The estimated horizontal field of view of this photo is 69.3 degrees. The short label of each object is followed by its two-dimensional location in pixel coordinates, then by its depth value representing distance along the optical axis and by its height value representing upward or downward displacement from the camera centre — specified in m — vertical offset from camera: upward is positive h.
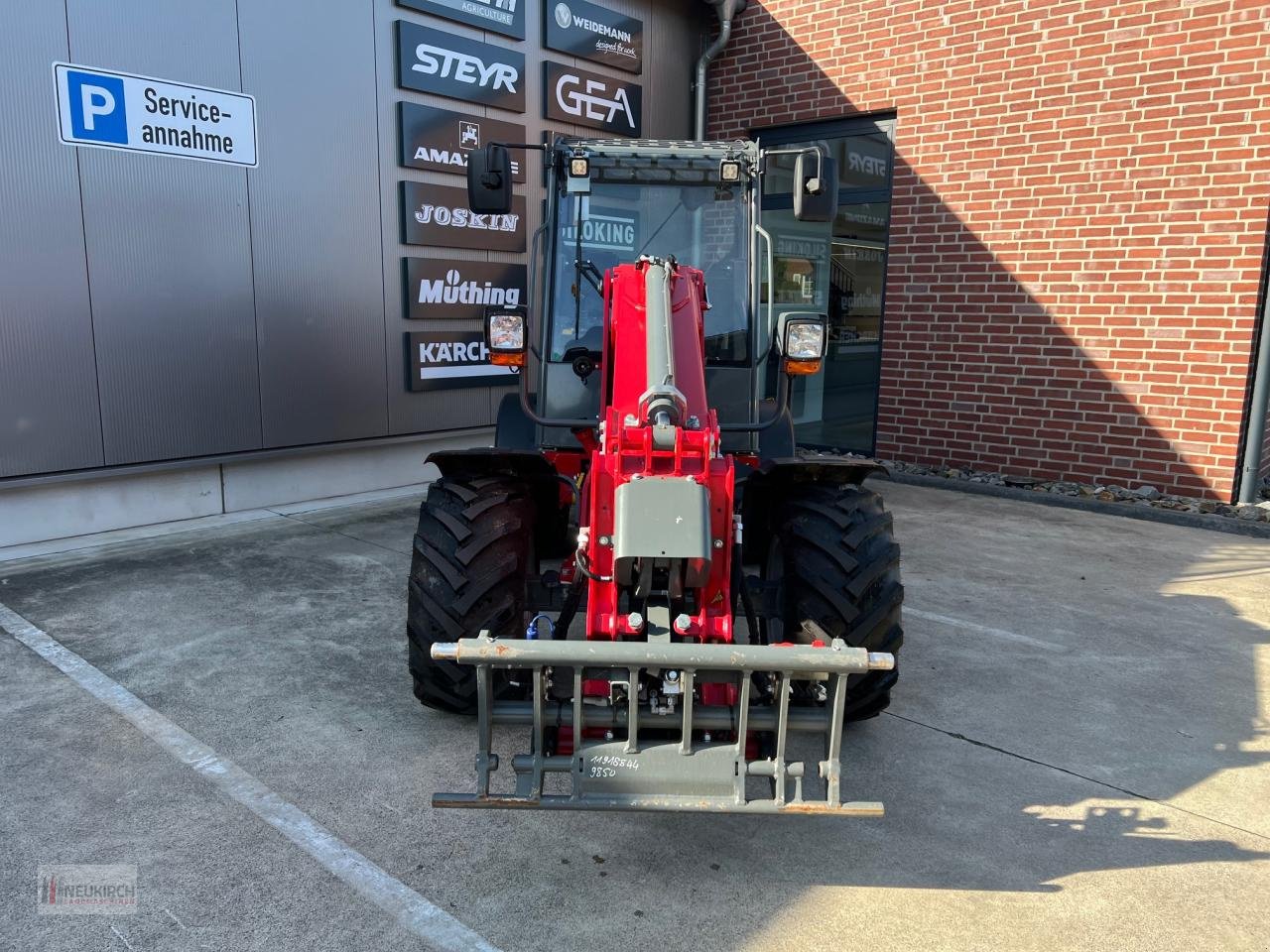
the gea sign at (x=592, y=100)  8.88 +2.24
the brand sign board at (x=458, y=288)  7.86 +0.32
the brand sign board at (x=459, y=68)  7.61 +2.19
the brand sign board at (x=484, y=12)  7.71 +2.68
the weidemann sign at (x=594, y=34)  8.79 +2.86
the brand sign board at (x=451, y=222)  7.79 +0.89
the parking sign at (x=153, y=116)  5.80 +1.34
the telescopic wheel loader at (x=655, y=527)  2.64 -0.73
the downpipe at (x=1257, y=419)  7.25 -0.66
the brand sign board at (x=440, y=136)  7.68 +1.60
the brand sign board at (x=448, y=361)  7.93 -0.34
